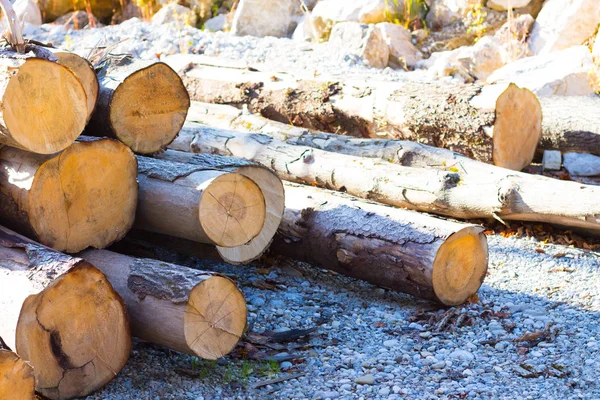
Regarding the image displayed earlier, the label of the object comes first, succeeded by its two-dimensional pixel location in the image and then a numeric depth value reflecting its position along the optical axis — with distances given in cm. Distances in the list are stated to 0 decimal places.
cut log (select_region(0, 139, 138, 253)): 549
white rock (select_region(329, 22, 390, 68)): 1487
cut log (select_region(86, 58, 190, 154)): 681
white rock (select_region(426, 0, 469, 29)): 1727
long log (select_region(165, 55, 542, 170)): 903
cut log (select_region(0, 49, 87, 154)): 498
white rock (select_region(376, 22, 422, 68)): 1580
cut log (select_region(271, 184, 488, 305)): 654
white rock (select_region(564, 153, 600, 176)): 957
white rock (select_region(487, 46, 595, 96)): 1142
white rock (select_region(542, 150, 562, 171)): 966
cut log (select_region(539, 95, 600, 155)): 973
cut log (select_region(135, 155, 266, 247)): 608
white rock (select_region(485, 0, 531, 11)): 1658
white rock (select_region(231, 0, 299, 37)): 1745
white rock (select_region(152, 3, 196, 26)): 1841
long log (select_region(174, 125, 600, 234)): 779
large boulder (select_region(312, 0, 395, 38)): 1672
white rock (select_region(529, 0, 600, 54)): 1456
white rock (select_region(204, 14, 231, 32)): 1931
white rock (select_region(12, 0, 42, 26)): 1991
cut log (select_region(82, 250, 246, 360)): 525
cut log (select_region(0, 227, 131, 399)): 478
